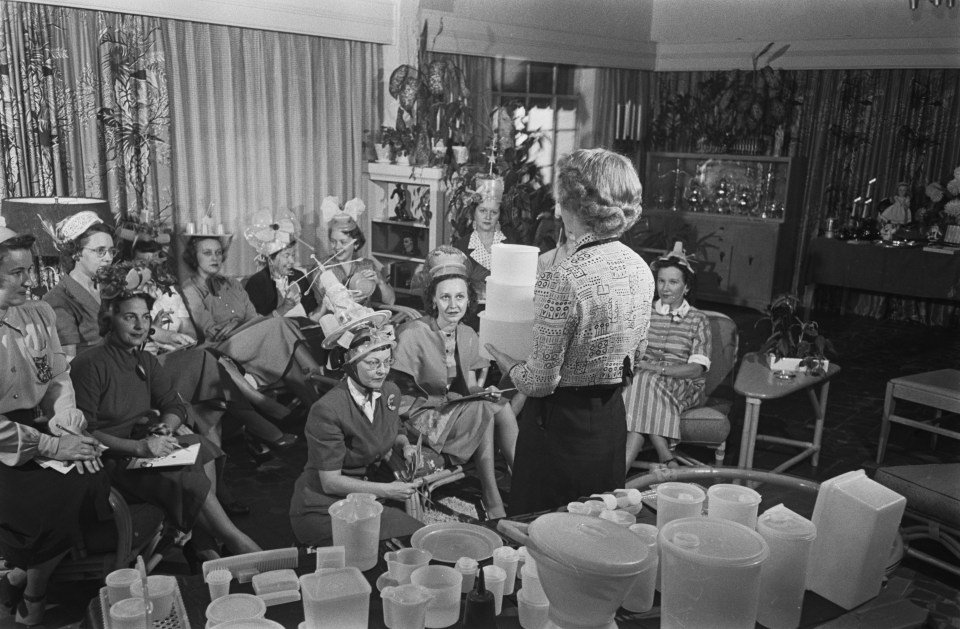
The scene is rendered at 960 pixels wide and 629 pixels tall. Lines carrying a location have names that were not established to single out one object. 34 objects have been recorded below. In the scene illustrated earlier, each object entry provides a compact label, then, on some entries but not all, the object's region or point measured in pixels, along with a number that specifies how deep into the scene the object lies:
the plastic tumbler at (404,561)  1.69
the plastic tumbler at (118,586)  1.59
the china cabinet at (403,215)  5.85
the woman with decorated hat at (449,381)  3.63
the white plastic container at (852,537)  1.62
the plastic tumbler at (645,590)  1.59
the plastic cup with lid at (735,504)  1.67
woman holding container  2.16
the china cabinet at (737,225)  7.85
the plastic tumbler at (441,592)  1.57
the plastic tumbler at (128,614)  1.49
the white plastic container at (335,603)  1.47
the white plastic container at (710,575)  1.33
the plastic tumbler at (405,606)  1.48
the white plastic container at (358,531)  1.77
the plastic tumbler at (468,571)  1.67
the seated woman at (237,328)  4.16
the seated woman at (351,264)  4.76
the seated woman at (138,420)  2.98
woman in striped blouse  4.02
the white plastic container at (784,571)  1.55
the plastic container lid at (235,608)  1.51
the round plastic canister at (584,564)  1.22
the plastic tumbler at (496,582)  1.65
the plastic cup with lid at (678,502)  1.71
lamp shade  3.41
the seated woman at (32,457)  2.76
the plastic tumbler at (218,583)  1.63
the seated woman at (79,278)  3.42
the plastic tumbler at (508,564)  1.70
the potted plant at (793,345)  4.24
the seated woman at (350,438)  2.67
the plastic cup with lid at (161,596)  1.61
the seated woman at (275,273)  4.70
